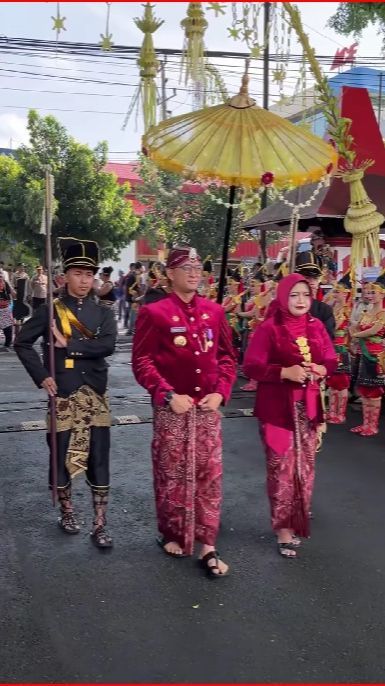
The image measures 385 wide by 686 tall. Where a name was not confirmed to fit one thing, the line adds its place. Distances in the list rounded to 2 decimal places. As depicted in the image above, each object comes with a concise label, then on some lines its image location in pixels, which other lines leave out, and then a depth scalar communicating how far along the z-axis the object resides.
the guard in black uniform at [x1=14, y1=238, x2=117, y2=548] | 4.20
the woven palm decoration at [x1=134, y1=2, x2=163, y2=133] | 4.21
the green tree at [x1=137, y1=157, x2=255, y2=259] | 19.25
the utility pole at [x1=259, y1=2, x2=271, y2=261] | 4.38
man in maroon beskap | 3.84
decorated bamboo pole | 5.37
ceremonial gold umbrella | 4.25
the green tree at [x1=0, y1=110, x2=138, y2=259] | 24.89
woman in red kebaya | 4.07
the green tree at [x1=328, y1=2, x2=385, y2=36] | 7.27
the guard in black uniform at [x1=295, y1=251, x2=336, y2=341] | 5.71
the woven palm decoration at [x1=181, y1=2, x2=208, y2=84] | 4.01
